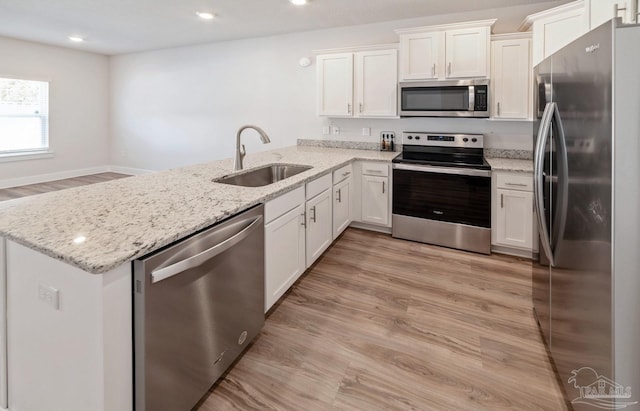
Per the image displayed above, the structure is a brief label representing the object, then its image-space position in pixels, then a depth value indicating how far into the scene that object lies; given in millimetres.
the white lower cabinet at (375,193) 3725
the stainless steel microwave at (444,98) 3393
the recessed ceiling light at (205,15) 4098
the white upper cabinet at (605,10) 1689
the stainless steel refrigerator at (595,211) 1094
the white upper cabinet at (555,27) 2781
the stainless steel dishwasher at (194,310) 1161
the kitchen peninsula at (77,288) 1057
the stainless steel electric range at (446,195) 3256
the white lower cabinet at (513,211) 3107
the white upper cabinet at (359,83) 3846
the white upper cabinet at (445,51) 3346
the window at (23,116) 5742
